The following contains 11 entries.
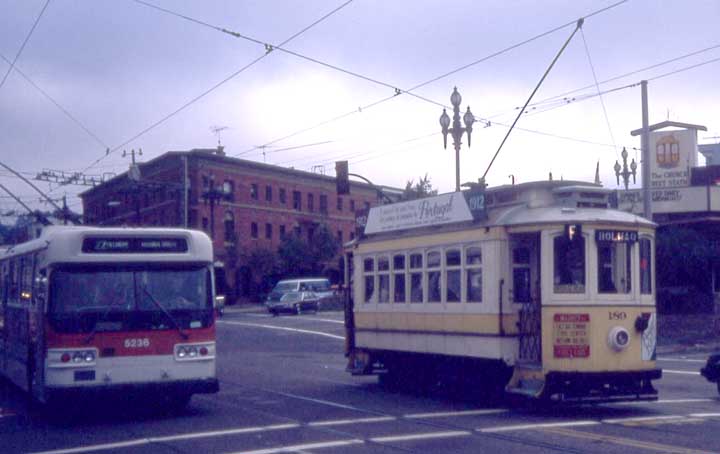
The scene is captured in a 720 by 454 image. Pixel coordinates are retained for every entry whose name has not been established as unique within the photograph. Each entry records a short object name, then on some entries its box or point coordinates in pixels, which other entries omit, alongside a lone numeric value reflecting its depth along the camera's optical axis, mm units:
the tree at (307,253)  75000
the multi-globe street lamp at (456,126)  27969
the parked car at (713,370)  17750
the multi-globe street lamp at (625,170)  61075
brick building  60500
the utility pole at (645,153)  28594
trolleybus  14570
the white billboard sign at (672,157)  46156
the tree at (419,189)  61328
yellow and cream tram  15547
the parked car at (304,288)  58625
